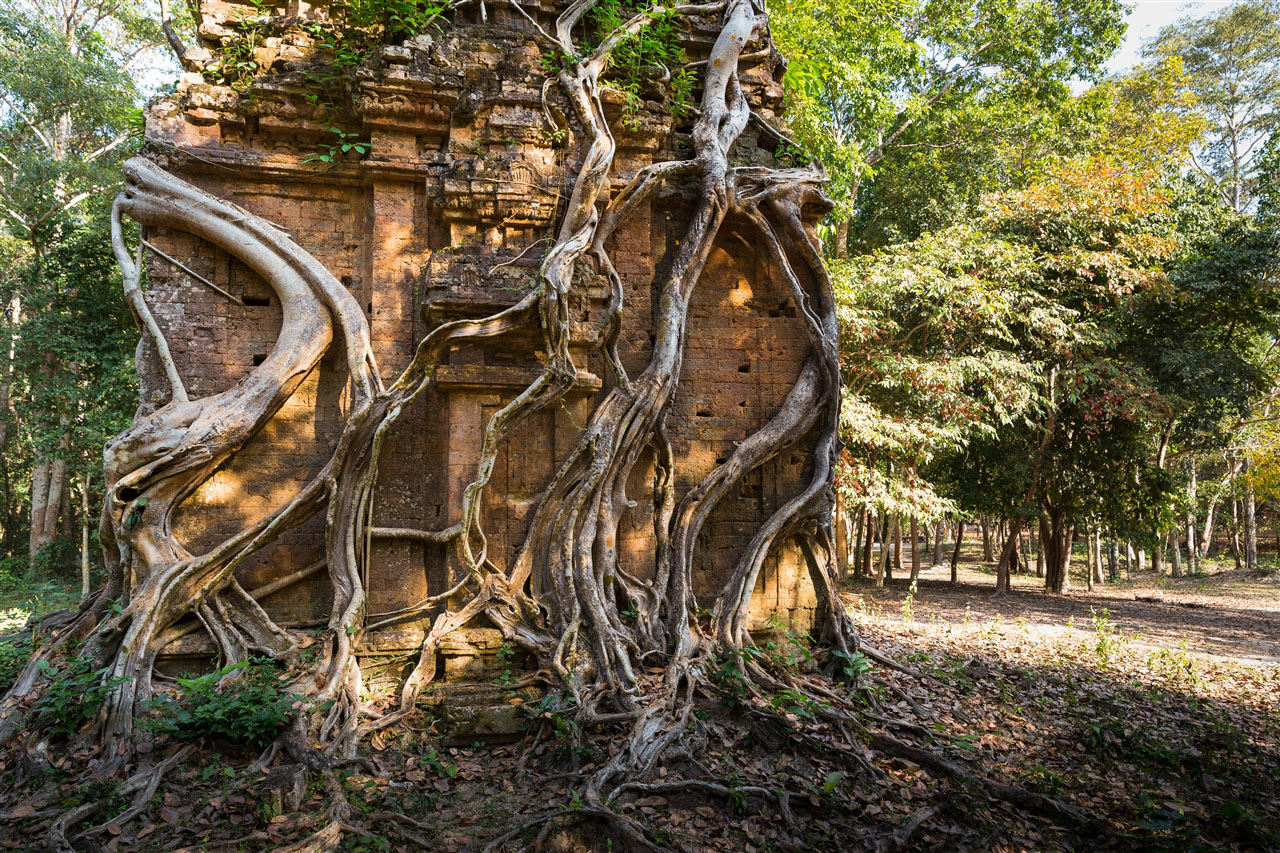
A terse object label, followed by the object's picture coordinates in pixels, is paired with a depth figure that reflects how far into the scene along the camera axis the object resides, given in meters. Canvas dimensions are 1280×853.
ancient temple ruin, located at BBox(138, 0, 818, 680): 5.06
